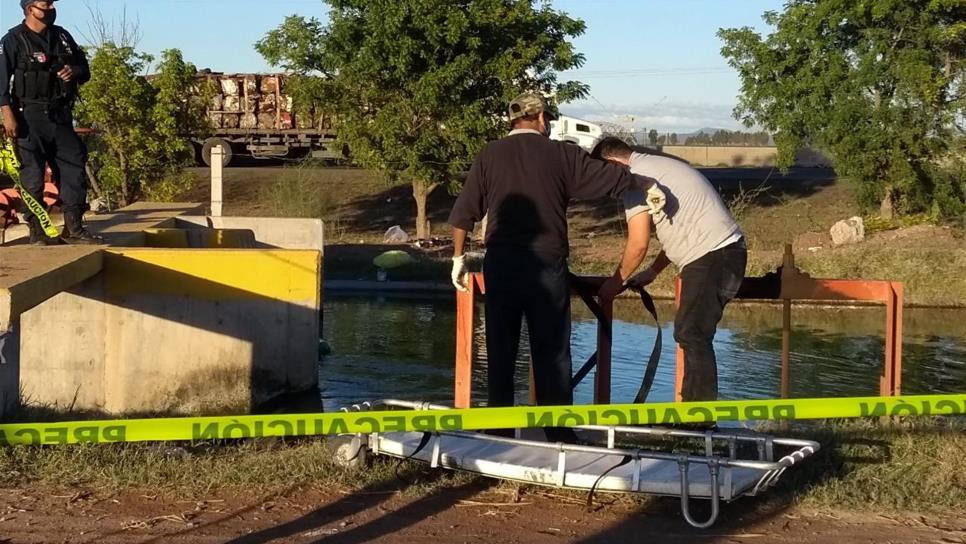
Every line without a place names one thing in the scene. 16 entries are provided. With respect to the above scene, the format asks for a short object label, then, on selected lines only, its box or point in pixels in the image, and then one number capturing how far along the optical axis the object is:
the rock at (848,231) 25.22
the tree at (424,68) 24.75
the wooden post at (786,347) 7.46
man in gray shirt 6.12
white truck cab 38.34
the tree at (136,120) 22.20
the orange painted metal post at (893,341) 7.22
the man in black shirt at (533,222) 5.95
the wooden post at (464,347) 6.74
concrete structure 9.34
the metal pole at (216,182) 17.28
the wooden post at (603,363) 6.70
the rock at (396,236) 25.80
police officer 8.27
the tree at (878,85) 26.16
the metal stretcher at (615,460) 5.18
